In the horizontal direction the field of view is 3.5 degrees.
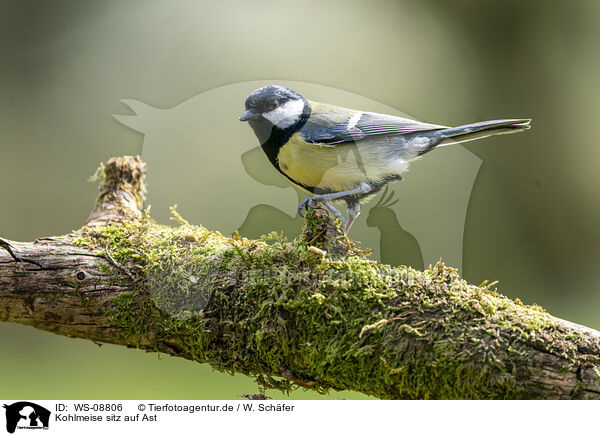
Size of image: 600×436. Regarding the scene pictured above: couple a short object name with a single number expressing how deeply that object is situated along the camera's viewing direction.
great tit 4.43
